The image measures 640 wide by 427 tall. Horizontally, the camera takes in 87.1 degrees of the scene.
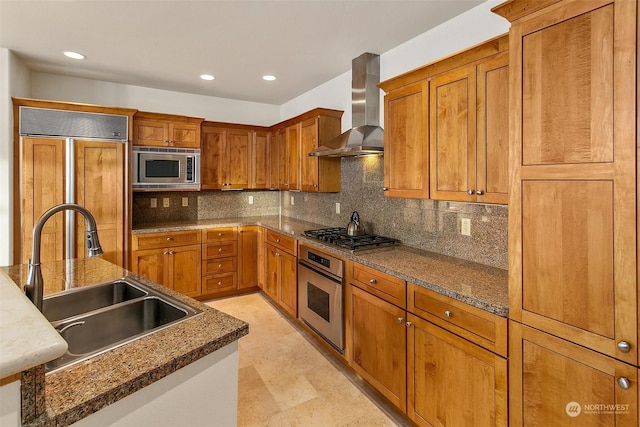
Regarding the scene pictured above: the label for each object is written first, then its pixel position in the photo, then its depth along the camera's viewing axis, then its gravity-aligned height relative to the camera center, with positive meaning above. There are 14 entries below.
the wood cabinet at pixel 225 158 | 4.27 +0.71
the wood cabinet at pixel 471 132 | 1.76 +0.45
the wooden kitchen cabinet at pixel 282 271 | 3.39 -0.64
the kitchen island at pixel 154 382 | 0.76 -0.44
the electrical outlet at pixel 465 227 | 2.27 -0.10
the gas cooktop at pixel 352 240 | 2.62 -0.23
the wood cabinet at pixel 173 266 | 3.64 -0.61
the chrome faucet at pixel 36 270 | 1.16 -0.21
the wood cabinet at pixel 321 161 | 3.51 +0.54
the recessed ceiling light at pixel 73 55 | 3.01 +1.43
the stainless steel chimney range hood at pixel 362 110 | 2.88 +0.93
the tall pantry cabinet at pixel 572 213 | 1.11 +0.00
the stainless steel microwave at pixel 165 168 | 3.74 +0.51
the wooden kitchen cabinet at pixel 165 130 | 3.75 +0.95
